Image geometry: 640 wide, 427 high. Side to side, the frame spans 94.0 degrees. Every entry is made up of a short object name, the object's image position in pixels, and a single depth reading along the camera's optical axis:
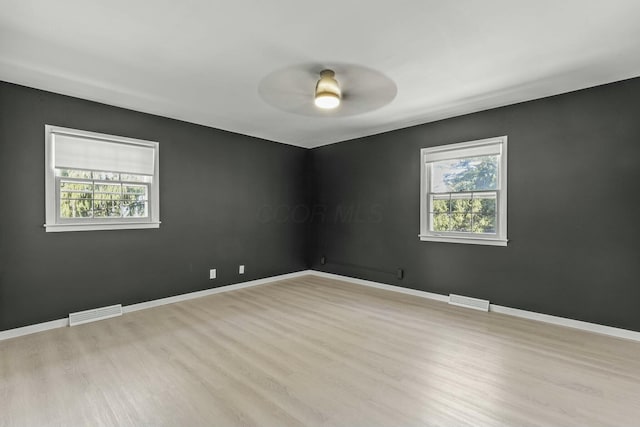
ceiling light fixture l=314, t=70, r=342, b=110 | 2.69
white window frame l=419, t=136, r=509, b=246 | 3.57
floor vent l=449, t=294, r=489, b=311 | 3.64
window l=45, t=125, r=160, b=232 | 3.14
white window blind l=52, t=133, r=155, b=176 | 3.18
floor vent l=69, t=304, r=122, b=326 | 3.16
